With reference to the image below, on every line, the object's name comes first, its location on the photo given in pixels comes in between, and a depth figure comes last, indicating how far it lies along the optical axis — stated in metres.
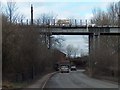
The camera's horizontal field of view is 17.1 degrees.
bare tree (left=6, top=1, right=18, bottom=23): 36.64
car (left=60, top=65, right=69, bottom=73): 106.88
